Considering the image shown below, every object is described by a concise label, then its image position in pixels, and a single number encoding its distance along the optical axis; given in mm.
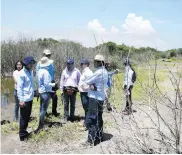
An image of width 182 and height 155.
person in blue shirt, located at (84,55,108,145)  3964
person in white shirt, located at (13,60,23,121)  5324
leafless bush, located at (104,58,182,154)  2206
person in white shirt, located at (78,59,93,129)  4937
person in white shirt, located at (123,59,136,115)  5720
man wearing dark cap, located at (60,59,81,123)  5374
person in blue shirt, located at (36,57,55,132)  4671
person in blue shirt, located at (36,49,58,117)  4820
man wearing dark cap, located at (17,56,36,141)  4388
